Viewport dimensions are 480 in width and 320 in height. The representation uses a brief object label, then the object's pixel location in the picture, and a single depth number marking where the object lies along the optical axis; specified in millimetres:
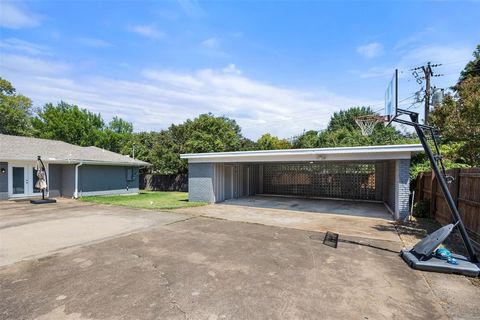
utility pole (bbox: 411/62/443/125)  15633
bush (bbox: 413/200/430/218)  9609
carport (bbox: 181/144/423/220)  9359
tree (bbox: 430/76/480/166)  6750
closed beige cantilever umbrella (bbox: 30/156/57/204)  12383
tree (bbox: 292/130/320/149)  25542
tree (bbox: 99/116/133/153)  33469
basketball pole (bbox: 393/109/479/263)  4621
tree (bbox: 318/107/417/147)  20291
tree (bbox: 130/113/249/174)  20016
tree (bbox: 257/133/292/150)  29903
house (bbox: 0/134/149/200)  13492
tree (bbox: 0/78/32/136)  26266
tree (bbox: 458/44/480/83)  18688
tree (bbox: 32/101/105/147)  30109
